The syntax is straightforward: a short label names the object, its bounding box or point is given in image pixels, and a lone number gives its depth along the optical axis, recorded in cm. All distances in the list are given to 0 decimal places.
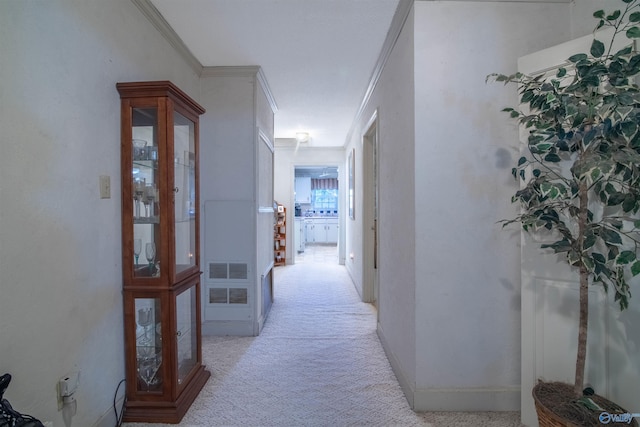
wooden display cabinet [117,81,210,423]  167
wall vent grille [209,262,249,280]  288
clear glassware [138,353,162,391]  174
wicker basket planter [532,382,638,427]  120
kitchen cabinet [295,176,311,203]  1020
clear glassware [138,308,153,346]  176
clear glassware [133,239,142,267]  171
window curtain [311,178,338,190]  1036
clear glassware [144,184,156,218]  172
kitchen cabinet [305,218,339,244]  998
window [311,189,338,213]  1044
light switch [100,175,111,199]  154
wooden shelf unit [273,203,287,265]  632
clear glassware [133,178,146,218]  171
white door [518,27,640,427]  139
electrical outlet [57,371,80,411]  130
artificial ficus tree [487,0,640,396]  113
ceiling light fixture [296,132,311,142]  525
